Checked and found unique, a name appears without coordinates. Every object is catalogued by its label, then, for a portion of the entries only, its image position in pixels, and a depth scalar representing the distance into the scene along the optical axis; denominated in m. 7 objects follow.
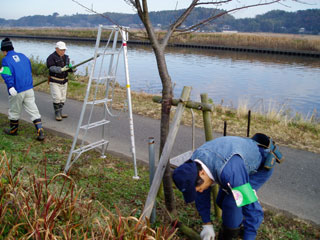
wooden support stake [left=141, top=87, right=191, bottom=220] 2.78
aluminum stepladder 3.82
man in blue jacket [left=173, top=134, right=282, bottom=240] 2.36
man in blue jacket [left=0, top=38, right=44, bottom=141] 5.50
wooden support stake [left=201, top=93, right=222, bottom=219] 3.13
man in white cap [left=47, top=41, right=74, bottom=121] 6.84
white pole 3.86
